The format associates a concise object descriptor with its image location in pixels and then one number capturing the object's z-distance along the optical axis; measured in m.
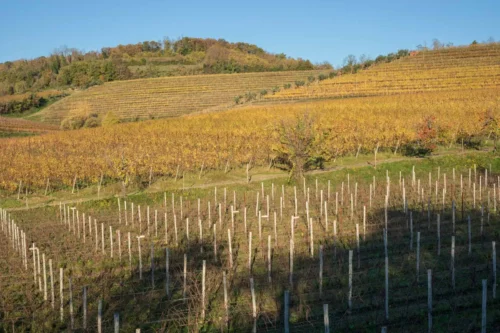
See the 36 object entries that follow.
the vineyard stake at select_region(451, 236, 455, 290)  10.82
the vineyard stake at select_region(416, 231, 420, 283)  11.48
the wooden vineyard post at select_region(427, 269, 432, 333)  8.92
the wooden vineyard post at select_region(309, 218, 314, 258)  13.00
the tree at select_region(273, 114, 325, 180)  26.45
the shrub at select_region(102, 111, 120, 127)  54.43
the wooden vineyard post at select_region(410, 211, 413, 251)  13.49
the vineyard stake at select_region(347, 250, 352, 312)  9.91
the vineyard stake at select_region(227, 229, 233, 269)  12.21
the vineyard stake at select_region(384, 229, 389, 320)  9.66
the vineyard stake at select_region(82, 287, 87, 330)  9.24
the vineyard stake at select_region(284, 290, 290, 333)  8.69
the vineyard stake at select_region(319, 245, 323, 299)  10.70
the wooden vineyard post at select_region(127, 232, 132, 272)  12.84
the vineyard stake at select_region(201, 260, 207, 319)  9.33
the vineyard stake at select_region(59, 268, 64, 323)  10.02
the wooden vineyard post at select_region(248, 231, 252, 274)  12.02
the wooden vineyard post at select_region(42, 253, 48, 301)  10.84
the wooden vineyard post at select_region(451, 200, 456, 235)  14.74
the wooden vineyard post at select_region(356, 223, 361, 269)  12.32
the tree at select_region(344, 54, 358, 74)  67.05
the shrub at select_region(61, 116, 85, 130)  57.50
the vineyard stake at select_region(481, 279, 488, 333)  8.23
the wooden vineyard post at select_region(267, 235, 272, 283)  11.40
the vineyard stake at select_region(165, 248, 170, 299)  10.93
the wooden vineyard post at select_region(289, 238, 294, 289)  11.11
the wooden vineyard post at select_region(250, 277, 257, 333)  8.81
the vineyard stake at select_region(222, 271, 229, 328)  9.25
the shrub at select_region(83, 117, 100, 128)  57.56
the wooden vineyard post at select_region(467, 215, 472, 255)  12.88
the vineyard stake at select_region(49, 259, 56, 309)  10.32
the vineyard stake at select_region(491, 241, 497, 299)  10.43
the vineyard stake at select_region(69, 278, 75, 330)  9.35
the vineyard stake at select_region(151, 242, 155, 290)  11.52
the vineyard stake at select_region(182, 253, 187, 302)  10.80
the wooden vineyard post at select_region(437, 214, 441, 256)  13.20
